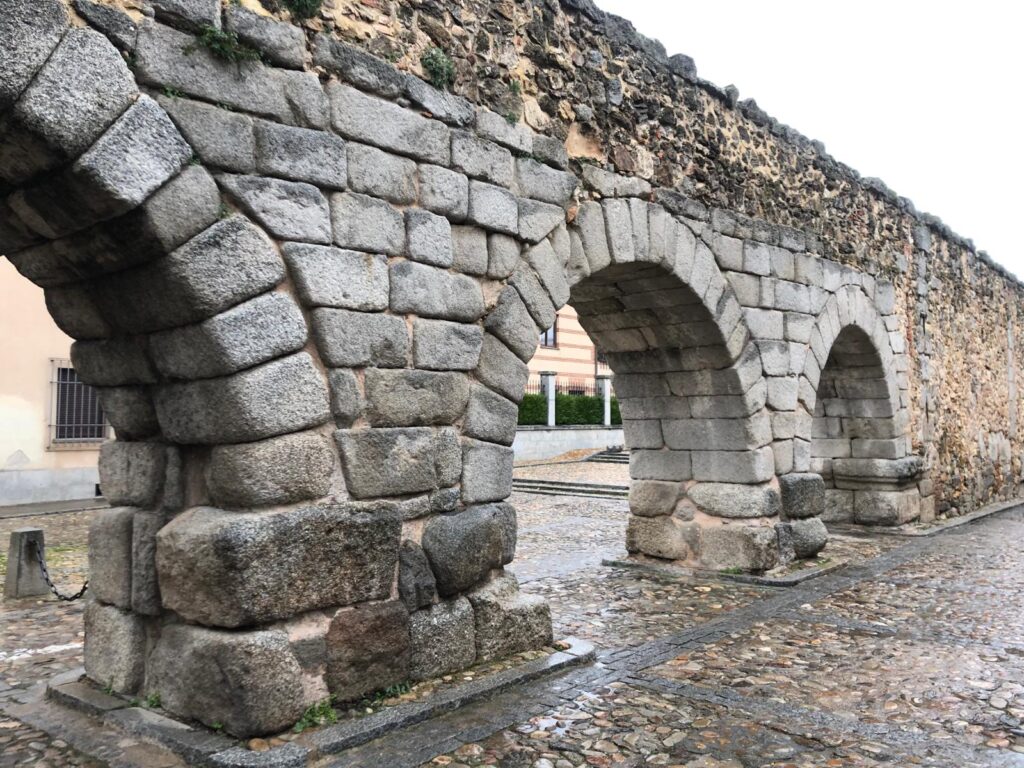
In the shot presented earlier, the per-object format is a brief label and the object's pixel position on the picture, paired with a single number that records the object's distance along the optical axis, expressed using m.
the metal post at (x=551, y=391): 19.95
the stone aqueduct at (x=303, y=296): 3.29
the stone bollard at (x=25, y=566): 6.22
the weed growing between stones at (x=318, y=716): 3.49
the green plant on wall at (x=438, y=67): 4.39
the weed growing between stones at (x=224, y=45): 3.45
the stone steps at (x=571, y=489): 14.01
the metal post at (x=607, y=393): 21.84
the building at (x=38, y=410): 11.76
